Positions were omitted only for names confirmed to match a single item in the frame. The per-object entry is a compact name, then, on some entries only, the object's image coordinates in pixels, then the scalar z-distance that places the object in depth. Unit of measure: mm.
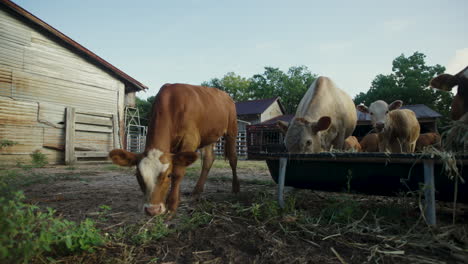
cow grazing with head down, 3023
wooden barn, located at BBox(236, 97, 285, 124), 33969
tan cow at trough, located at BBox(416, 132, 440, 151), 10258
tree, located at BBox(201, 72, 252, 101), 62125
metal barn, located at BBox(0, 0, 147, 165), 9969
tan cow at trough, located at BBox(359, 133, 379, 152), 11545
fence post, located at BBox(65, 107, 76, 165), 11133
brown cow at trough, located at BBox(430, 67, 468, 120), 3297
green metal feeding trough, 2500
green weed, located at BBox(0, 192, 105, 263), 1556
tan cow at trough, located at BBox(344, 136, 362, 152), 10236
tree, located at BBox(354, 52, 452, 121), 34403
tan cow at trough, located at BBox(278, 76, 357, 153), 4957
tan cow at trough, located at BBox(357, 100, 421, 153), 7090
